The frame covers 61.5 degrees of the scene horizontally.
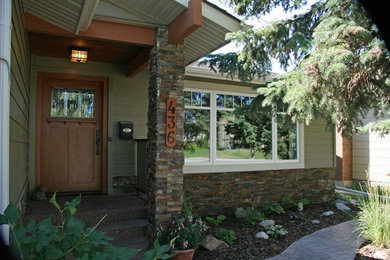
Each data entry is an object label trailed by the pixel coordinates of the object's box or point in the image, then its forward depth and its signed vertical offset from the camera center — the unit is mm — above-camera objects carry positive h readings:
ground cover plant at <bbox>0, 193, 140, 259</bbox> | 1468 -507
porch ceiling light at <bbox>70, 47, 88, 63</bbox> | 5043 +1248
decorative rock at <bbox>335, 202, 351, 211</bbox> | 7580 -1661
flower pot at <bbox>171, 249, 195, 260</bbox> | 3888 -1425
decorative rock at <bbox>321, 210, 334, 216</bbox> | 7059 -1674
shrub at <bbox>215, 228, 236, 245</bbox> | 4997 -1564
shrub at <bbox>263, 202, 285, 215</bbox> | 6922 -1562
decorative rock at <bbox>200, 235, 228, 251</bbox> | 4656 -1562
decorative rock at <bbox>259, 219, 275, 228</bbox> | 6000 -1611
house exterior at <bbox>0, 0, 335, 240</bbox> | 3750 +300
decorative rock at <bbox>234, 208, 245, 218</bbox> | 6514 -1549
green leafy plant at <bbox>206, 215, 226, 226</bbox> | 6031 -1574
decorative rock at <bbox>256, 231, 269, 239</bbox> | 5322 -1626
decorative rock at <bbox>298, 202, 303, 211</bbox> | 7413 -1597
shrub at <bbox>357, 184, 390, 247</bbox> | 4539 -1194
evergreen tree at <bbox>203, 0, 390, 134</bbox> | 4227 +1070
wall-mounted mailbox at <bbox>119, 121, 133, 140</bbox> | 5984 +87
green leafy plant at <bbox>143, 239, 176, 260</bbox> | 1494 -546
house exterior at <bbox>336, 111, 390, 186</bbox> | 11070 -755
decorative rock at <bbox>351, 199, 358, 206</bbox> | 8262 -1703
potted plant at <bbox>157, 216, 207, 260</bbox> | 3943 -1250
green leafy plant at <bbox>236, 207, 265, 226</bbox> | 6105 -1554
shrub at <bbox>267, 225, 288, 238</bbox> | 5461 -1623
